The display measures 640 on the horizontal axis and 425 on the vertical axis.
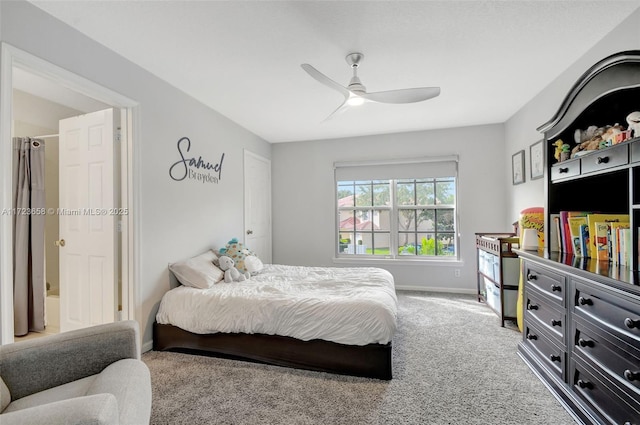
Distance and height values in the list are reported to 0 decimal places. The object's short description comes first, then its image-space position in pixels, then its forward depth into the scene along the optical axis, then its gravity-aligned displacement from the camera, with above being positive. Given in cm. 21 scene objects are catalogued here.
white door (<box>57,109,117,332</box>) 257 -3
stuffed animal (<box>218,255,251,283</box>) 306 -59
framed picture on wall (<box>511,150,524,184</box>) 362 +60
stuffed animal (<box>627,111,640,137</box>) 155 +49
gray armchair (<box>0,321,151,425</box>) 116 -69
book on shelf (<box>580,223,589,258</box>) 197 -17
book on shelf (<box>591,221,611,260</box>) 183 -17
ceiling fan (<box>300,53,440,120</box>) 215 +94
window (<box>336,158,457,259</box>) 452 +8
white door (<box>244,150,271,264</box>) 438 +18
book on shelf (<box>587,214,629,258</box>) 181 -6
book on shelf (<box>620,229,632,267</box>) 160 -20
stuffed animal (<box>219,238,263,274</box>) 333 -48
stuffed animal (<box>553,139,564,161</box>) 220 +49
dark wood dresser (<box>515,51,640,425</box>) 139 -42
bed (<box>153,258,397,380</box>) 213 -86
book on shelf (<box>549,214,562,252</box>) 225 -17
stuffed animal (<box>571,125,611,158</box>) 192 +52
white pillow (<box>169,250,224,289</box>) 279 -56
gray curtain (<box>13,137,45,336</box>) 297 -17
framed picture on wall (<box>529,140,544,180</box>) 316 +60
